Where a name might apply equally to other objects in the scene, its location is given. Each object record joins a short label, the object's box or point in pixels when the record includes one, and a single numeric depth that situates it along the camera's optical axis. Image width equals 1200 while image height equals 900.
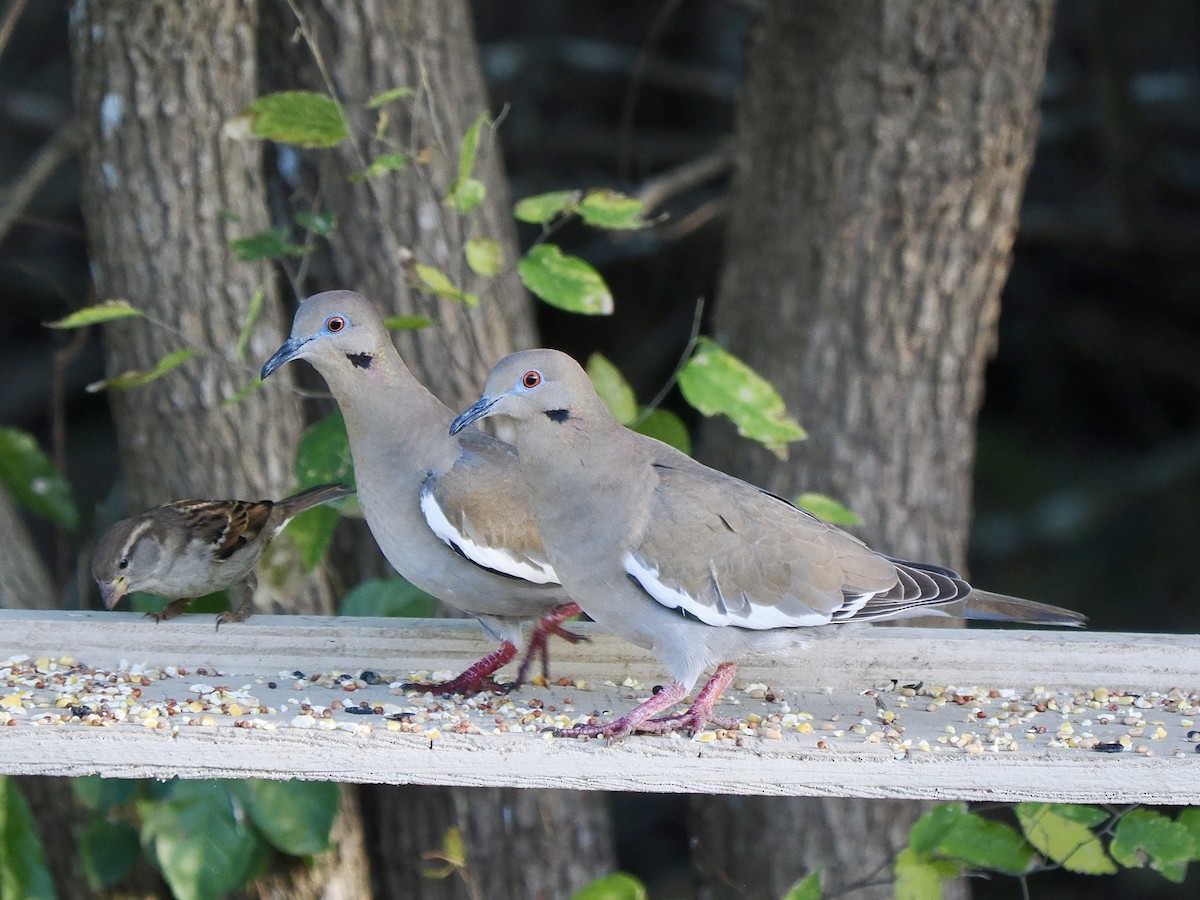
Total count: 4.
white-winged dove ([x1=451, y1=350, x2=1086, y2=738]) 4.89
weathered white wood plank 4.45
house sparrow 6.06
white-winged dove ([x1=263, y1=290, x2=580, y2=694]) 5.34
